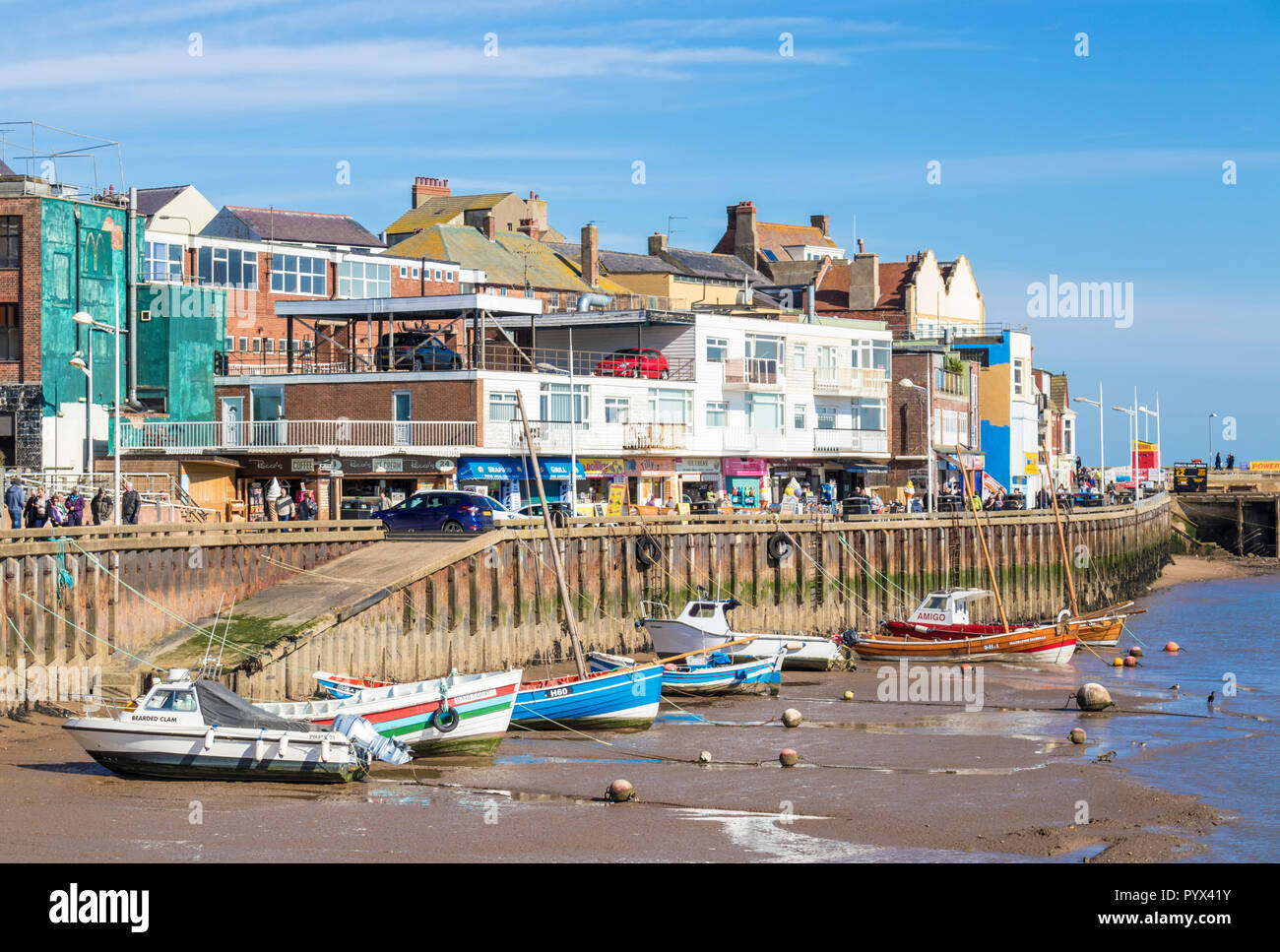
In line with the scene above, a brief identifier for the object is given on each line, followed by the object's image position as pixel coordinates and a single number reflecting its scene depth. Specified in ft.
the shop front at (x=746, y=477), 248.73
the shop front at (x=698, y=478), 241.35
